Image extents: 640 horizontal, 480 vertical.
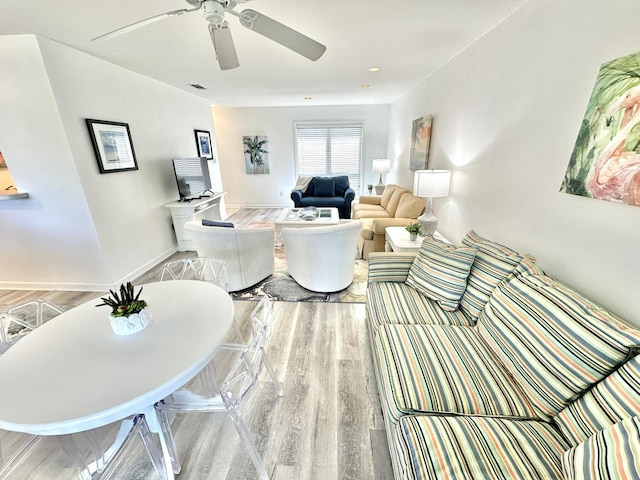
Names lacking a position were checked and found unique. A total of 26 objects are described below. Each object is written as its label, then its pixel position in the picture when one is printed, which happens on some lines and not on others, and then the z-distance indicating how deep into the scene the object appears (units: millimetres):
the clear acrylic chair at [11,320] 1412
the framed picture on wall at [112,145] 2730
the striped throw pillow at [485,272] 1548
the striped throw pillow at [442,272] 1720
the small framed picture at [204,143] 4832
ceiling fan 1281
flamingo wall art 1098
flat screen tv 3990
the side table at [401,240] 2525
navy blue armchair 5188
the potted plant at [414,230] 2604
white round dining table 880
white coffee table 3771
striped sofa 859
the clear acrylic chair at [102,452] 1218
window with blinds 6270
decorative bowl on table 4032
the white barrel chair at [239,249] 2580
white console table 3862
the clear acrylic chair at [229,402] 1147
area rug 2742
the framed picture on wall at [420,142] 3514
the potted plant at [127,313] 1201
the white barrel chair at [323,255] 2496
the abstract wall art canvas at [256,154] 6379
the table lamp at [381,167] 5539
